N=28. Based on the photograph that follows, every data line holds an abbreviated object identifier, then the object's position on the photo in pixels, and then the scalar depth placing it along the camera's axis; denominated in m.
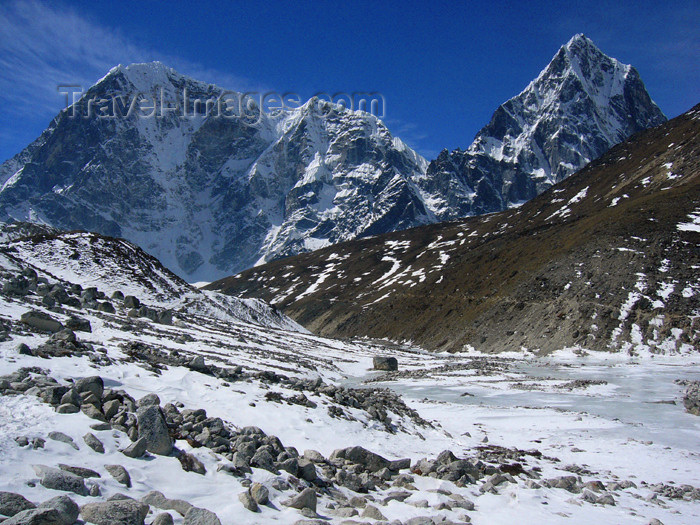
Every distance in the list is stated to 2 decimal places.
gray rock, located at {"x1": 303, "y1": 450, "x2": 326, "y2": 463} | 10.98
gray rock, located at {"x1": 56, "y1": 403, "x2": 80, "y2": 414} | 9.06
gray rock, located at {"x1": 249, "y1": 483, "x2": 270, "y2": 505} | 7.88
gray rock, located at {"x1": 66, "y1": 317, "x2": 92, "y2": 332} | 21.34
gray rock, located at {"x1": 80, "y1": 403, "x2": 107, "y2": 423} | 9.25
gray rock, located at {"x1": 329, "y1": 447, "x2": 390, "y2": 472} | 11.41
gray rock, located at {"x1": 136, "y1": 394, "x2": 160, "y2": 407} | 10.45
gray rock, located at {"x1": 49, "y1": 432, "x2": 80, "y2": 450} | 8.12
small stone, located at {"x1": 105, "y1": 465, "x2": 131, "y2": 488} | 7.44
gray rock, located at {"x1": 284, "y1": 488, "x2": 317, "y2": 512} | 8.15
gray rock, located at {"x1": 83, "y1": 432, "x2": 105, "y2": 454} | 8.21
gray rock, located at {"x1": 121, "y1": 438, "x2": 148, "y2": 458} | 8.42
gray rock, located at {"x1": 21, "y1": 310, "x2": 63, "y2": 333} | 18.26
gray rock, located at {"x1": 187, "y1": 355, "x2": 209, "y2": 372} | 17.42
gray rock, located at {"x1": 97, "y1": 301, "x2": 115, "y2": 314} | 36.22
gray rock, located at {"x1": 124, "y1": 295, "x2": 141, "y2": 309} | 42.95
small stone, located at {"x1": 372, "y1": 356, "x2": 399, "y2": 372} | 49.56
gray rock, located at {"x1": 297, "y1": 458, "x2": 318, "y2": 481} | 9.62
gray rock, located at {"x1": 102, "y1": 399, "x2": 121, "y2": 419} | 9.57
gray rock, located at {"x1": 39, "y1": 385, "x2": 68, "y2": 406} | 9.34
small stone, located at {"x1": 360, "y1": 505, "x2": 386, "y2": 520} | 8.34
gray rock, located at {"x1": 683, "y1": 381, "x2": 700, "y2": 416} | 21.91
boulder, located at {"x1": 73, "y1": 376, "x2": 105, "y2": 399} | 10.26
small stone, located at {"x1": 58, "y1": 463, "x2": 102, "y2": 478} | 7.22
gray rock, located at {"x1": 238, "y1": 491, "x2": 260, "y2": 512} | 7.63
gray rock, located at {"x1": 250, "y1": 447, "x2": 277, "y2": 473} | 9.60
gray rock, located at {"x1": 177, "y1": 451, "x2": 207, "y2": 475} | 8.61
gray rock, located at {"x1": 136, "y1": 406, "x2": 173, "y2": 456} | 8.84
